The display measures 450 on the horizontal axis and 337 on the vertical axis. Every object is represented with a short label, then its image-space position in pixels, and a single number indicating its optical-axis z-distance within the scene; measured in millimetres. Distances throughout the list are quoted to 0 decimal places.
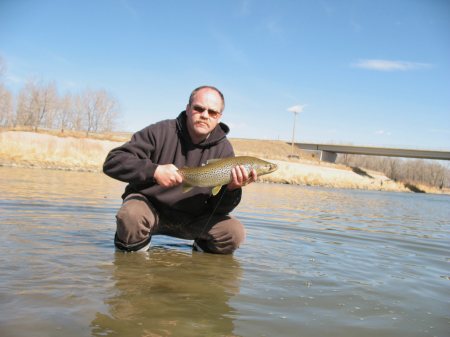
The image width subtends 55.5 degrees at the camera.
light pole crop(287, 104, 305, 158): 75375
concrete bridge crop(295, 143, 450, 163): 73562
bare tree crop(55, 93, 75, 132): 70312
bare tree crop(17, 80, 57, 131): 65188
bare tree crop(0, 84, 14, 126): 61112
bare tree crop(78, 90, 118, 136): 72438
